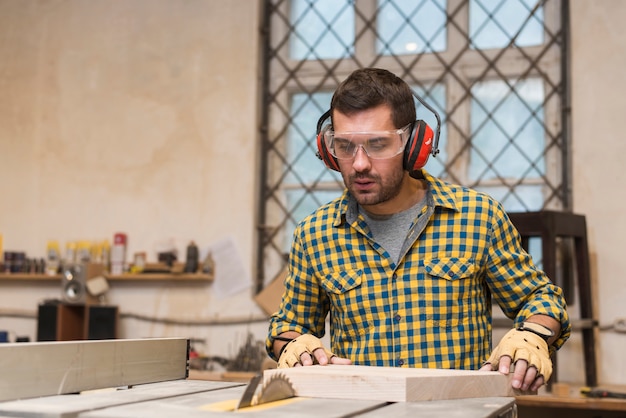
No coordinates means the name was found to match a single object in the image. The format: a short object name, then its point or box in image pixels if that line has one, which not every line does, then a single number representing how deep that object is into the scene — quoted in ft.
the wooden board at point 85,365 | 4.11
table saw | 3.70
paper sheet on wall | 14.76
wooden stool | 11.88
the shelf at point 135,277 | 14.69
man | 6.12
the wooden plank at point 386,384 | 4.29
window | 13.79
